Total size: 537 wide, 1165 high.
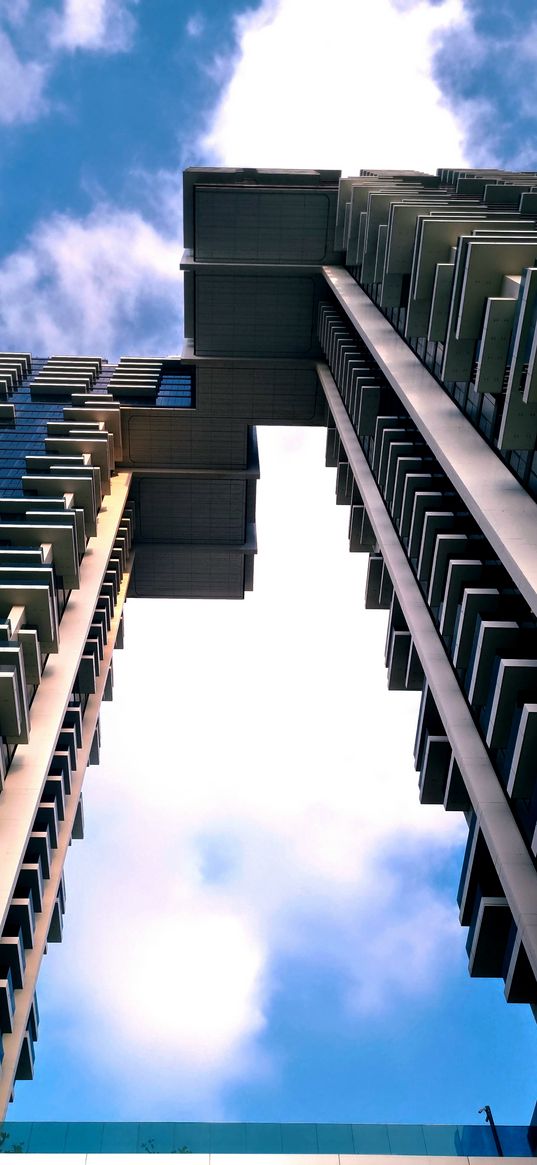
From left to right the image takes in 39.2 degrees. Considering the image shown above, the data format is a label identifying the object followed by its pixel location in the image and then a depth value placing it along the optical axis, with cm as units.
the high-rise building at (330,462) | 1947
